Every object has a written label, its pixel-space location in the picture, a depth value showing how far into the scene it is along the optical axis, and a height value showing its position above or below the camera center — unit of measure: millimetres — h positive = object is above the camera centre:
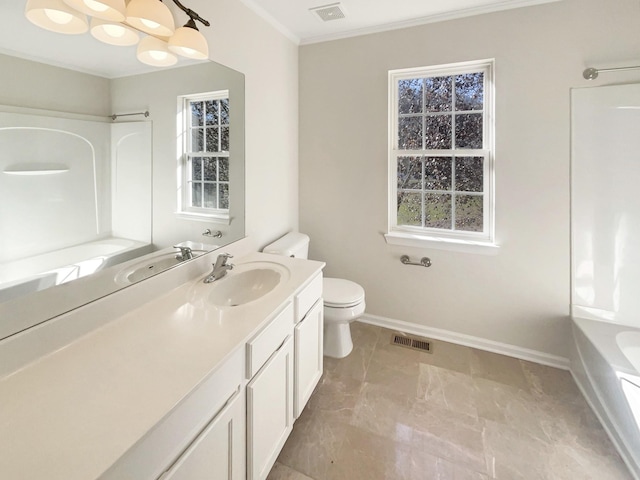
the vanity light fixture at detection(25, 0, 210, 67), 968 +795
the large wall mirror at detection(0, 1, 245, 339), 885 +236
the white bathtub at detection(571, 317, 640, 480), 1426 -790
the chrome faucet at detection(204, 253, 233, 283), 1559 -183
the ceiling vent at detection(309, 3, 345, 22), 2102 +1572
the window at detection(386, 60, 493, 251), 2270 +603
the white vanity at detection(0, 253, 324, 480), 633 -421
